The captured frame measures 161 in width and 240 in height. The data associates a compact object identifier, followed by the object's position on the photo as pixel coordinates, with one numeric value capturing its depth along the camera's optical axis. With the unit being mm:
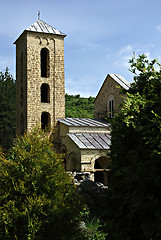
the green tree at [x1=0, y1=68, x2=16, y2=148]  33866
